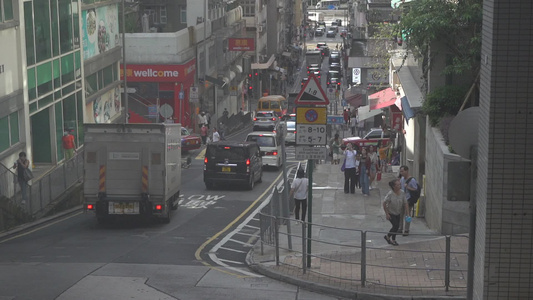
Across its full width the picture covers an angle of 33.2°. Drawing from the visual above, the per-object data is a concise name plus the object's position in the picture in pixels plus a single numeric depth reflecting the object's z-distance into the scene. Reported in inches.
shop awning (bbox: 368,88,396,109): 1553.9
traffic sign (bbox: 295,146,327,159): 653.3
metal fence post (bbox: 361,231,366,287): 567.2
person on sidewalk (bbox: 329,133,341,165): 1565.0
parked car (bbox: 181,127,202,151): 1861.8
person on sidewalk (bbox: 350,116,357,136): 2241.8
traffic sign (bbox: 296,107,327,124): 649.6
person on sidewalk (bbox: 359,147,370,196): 1114.1
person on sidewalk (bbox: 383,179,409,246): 722.2
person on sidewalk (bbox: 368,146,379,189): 1191.6
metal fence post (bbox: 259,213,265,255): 725.3
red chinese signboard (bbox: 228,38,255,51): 2795.3
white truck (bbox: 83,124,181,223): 892.6
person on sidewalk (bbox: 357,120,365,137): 2234.0
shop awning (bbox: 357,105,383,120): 1955.7
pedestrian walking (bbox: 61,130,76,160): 1339.8
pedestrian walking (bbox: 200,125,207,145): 2074.3
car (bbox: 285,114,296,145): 2028.8
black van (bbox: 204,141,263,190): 1288.1
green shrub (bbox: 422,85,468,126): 884.6
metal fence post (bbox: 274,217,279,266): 657.6
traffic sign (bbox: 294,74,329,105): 649.0
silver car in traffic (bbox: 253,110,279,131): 2039.4
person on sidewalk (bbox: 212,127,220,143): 1883.6
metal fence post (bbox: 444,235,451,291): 552.1
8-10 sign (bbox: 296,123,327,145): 653.3
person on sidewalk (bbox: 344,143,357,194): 1093.1
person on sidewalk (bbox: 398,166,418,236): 768.3
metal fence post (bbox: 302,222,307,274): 621.1
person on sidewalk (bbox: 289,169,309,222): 872.9
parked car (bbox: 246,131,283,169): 1577.3
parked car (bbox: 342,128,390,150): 1687.7
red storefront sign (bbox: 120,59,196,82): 2223.2
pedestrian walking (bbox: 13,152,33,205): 960.1
